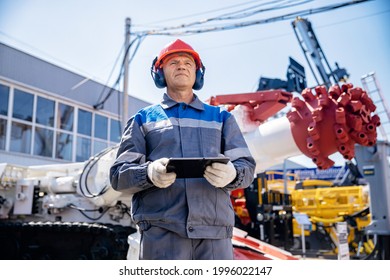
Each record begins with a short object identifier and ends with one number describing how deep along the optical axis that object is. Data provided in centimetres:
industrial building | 522
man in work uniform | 138
